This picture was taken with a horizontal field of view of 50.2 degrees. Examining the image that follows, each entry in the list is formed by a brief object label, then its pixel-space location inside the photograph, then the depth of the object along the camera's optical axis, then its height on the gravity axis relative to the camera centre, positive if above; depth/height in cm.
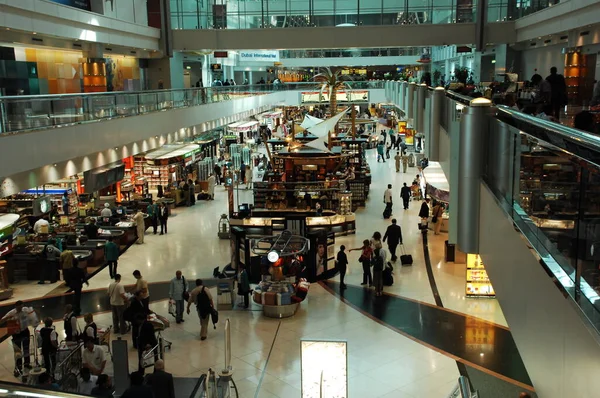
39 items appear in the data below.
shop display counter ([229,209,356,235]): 2034 -459
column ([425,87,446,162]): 1087 -82
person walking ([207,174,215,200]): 2847 -469
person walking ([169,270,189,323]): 1311 -428
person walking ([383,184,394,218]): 2380 -459
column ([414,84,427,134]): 1630 -78
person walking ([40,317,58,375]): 1060 -429
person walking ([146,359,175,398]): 864 -400
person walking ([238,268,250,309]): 1416 -451
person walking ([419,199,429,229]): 2091 -436
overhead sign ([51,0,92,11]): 1978 +257
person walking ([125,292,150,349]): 1185 -430
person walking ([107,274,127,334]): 1264 -433
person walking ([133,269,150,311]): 1255 -403
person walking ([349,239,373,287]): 1562 -440
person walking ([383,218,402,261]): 1772 -433
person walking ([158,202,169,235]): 2177 -454
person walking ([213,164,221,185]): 3359 -478
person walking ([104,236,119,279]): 1641 -432
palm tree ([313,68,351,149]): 3572 -63
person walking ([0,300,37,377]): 1105 -421
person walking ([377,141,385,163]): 4109 -453
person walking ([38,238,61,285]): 1636 -458
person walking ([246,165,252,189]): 3244 -491
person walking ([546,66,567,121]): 1034 -26
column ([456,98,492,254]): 591 -86
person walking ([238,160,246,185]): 3250 -466
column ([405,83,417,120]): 2141 -75
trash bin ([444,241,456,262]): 1759 -476
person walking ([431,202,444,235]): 2142 -469
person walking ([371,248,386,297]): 1479 -445
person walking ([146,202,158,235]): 2184 -452
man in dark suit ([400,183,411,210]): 2528 -455
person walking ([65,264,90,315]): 1395 -430
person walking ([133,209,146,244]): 2043 -454
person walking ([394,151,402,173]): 3628 -469
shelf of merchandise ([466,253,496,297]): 1438 -449
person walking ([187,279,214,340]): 1231 -425
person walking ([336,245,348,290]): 1546 -439
